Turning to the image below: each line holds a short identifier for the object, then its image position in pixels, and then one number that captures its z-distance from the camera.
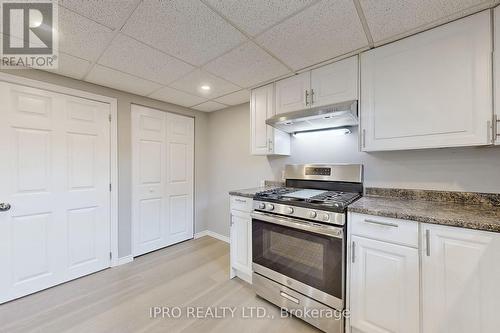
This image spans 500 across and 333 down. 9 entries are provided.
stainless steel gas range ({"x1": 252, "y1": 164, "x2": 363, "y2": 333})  1.52
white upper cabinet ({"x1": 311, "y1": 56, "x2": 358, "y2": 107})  1.81
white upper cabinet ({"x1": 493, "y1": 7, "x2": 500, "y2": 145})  1.26
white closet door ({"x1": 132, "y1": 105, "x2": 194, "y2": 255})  2.93
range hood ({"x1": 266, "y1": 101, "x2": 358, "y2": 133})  1.72
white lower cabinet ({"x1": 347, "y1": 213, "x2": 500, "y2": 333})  1.10
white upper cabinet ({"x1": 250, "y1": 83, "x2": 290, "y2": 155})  2.42
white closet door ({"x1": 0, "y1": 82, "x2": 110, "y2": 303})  1.97
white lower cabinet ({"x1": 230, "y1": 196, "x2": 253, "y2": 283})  2.20
